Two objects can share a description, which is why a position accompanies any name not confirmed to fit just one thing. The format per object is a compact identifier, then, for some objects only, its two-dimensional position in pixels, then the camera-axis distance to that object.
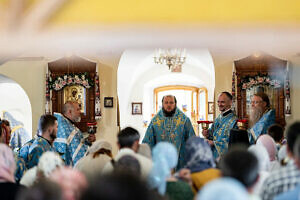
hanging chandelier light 13.47
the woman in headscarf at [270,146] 5.40
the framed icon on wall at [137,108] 17.69
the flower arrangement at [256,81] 10.23
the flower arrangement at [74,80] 10.20
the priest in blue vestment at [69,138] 7.23
